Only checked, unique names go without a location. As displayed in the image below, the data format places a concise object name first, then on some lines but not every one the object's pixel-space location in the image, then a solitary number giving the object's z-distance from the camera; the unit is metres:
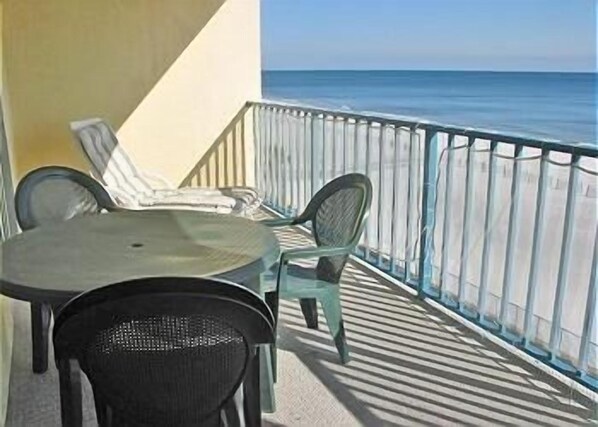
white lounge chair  4.06
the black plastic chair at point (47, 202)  2.69
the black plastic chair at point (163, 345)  1.37
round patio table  1.90
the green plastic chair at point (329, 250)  2.59
